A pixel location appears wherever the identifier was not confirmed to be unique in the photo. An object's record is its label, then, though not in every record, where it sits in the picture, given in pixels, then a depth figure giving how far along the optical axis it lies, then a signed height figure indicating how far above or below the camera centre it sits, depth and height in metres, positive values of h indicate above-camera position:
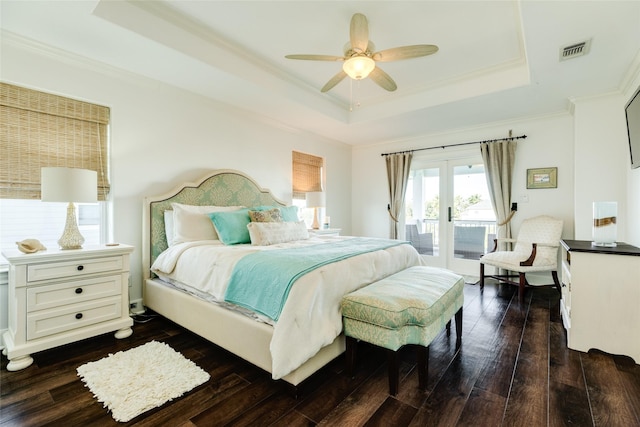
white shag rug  1.65 -1.10
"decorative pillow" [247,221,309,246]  2.95 -0.22
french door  4.80 -0.02
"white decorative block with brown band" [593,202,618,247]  2.41 -0.09
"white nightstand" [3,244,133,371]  2.03 -0.68
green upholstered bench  1.76 -0.68
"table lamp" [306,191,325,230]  4.80 +0.20
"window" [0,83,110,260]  2.35 +0.53
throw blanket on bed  1.79 -0.42
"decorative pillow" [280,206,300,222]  3.69 -0.03
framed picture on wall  4.17 +0.51
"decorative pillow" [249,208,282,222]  3.25 -0.05
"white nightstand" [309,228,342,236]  4.48 -0.32
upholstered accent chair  3.61 -0.56
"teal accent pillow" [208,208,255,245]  2.99 -0.16
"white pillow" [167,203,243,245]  2.99 -0.14
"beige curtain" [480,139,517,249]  4.42 +0.53
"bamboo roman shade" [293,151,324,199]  5.09 +0.72
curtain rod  4.38 +1.16
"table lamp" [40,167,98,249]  2.19 +0.17
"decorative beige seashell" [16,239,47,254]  2.15 -0.27
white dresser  2.14 -0.68
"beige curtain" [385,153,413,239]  5.47 +0.58
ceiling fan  2.19 +1.28
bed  1.73 -0.56
